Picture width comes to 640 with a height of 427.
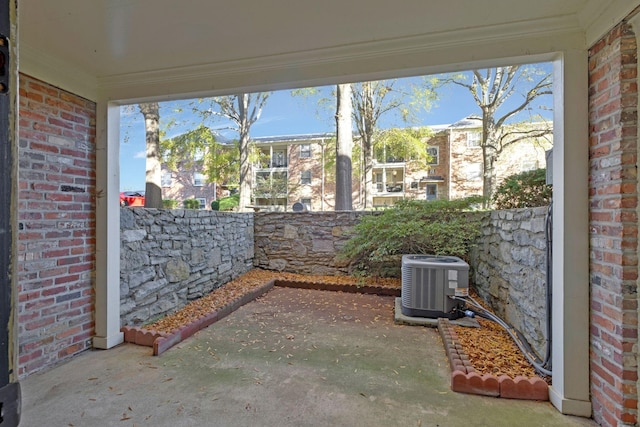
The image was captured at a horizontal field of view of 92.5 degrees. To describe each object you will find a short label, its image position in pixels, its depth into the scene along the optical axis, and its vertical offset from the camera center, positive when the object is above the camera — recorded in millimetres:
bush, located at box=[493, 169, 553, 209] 3234 +259
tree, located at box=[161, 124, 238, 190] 10383 +2238
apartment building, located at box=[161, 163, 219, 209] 19562 +1649
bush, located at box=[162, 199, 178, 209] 11556 +366
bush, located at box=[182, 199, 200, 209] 13838 +394
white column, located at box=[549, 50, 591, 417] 1819 -139
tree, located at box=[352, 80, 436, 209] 11375 +4079
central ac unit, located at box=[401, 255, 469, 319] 3305 -808
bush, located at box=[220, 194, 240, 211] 14292 +508
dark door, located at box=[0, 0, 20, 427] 518 -49
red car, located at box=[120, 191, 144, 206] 9102 +377
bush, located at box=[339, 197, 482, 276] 4441 -312
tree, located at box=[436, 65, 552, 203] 8789 +3559
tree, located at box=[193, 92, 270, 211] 10578 +3525
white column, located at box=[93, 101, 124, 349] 2719 -120
